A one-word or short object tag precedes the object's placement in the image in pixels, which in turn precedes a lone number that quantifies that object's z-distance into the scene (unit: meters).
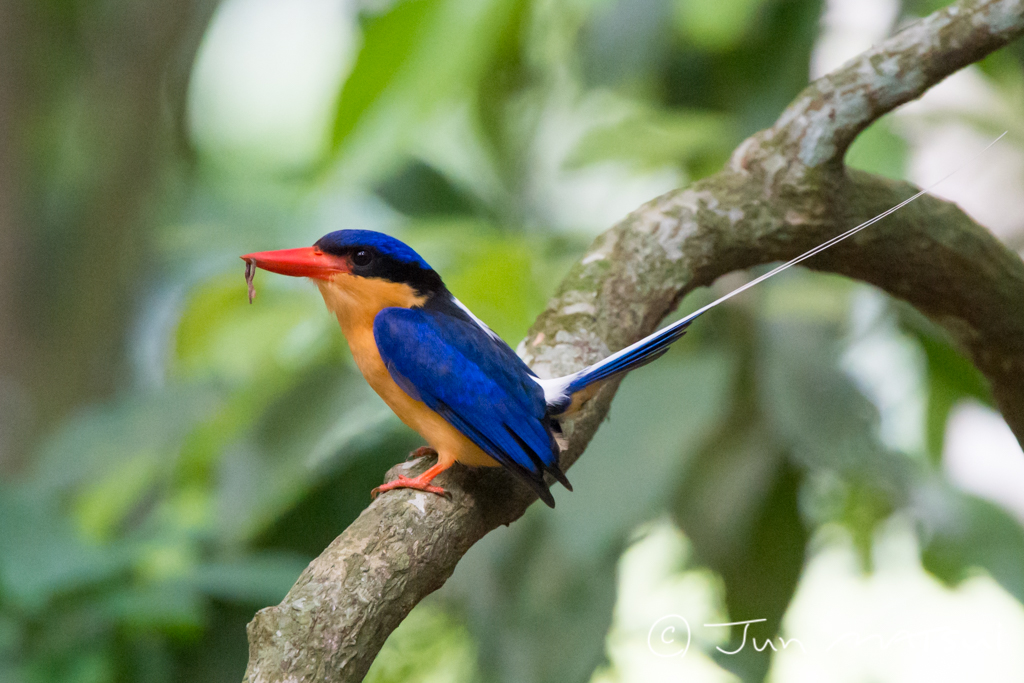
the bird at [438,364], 5.69
